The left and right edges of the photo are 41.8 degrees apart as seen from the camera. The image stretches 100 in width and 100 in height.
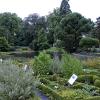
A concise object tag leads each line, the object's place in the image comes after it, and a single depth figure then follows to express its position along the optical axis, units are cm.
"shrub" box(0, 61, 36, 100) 362
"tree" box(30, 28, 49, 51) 2148
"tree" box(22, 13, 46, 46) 2545
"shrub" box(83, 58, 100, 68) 905
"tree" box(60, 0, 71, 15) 2395
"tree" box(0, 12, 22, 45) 2535
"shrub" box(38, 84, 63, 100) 417
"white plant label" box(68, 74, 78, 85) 468
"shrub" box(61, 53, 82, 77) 600
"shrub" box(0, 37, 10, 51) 2068
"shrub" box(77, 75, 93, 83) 591
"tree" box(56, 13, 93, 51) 1775
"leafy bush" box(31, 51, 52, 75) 683
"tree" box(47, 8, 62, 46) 2285
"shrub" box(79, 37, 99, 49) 1707
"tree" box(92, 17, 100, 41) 1877
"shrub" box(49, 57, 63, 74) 694
